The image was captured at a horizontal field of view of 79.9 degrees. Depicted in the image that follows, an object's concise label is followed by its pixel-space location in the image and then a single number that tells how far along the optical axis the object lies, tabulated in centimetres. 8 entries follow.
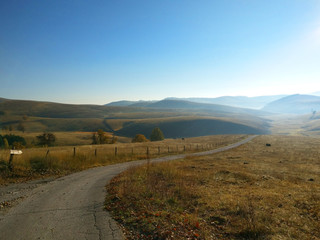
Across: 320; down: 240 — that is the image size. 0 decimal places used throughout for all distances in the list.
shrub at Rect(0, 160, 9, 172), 1534
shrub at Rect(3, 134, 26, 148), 7950
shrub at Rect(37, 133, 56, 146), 7412
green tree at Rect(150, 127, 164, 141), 10105
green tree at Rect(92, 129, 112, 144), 8412
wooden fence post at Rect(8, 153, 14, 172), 1561
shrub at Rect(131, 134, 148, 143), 9125
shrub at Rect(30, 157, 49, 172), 1720
